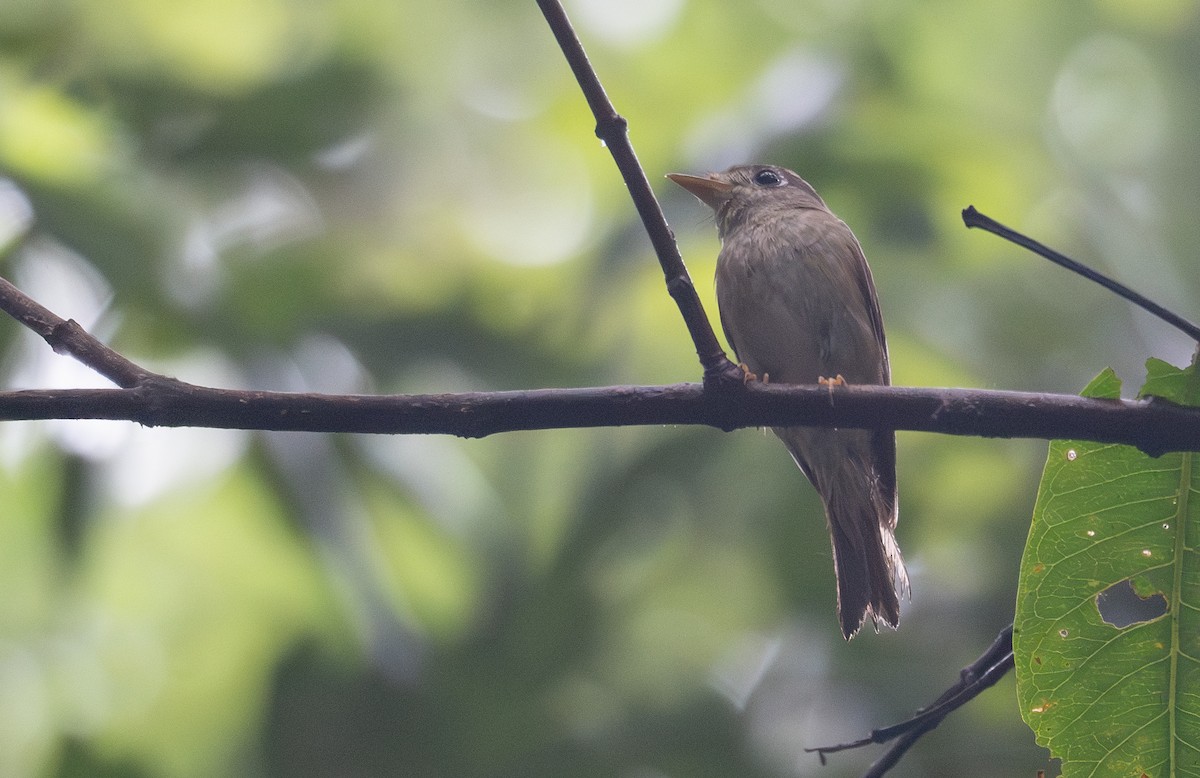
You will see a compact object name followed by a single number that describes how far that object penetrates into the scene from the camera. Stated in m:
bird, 7.59
